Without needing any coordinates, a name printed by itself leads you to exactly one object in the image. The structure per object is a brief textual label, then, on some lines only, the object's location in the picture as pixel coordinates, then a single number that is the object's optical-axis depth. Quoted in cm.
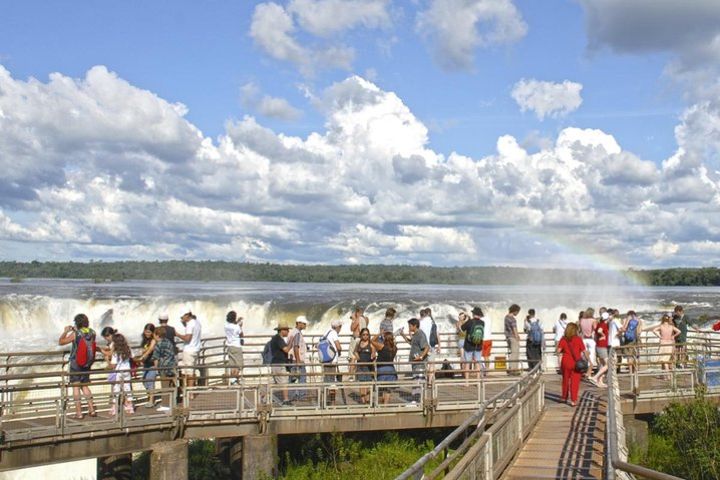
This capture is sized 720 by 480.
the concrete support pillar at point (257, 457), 1481
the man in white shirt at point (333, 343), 1650
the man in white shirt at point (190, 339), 1673
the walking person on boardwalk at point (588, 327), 1972
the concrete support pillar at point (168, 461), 1378
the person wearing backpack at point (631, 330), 2080
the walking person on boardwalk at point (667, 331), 1962
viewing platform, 1247
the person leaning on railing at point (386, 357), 1609
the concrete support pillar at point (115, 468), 1747
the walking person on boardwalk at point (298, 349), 1677
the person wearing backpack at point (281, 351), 1614
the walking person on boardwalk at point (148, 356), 1541
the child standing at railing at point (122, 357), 1496
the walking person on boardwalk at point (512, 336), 2034
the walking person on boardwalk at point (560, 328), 2062
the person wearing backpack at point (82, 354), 1416
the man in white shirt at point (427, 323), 1767
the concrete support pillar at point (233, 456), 1602
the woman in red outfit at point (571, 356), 1617
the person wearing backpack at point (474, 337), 1750
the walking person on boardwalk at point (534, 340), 1953
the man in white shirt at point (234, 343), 1742
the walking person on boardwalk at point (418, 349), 1663
